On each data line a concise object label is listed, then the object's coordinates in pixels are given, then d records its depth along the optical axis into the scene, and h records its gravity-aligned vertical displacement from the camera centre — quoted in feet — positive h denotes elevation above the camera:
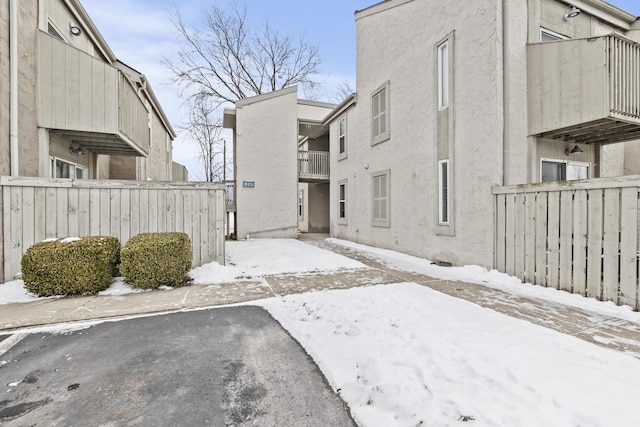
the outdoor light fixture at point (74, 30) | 22.39 +14.00
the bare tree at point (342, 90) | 85.15 +35.33
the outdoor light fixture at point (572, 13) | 20.30 +13.97
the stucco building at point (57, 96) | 16.31 +7.48
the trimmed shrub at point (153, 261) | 15.62 -2.76
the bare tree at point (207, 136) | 70.85 +21.02
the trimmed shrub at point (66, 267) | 14.29 -2.80
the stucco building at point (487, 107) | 18.06 +7.18
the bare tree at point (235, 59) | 65.41 +36.74
